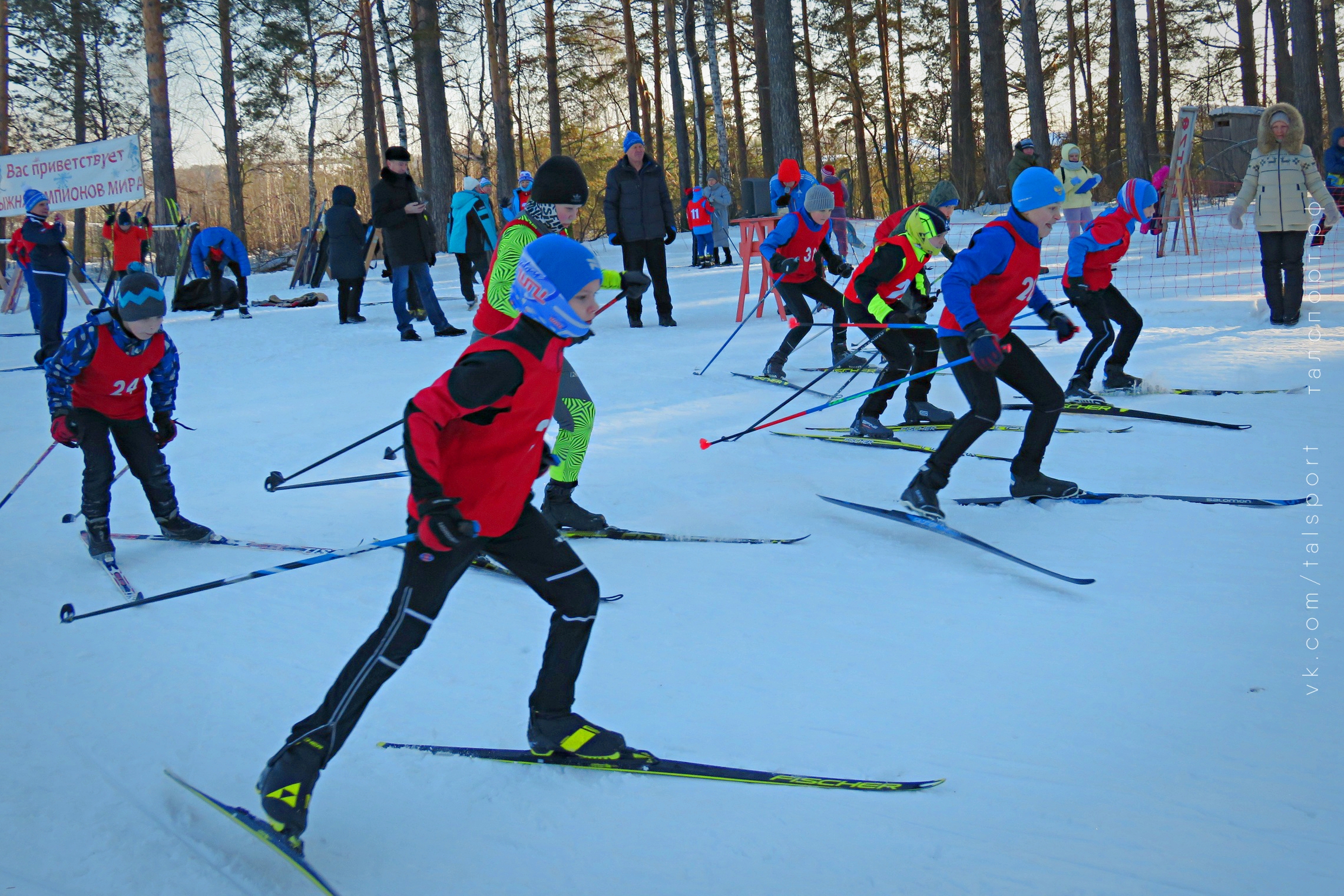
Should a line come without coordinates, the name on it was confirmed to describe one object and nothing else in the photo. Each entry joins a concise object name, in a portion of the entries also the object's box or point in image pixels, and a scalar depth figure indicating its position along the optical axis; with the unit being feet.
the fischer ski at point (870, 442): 18.34
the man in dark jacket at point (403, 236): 33.32
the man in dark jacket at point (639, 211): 34.35
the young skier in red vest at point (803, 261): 23.04
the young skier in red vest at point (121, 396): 13.46
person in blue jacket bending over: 42.22
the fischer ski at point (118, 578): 12.82
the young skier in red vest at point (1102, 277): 20.49
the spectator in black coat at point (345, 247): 38.04
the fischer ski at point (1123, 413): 18.53
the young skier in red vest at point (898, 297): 19.29
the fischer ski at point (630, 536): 14.03
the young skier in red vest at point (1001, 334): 13.80
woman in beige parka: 26.21
